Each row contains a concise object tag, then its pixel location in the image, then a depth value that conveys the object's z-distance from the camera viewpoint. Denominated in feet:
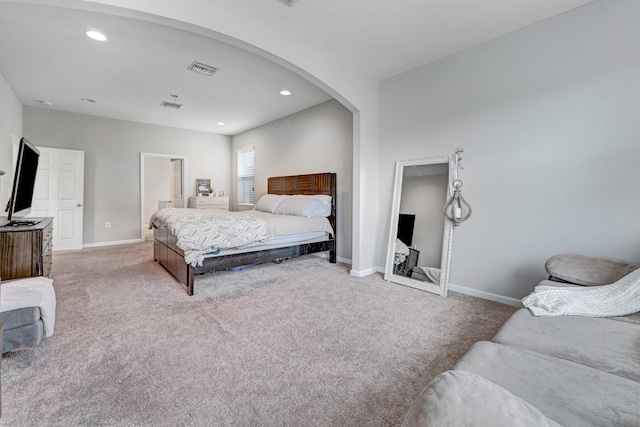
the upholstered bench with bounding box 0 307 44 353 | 5.27
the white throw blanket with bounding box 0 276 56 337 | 5.42
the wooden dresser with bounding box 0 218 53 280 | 7.41
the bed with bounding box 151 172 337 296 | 10.25
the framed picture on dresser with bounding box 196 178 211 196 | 22.35
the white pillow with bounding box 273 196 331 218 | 13.77
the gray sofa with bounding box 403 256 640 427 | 2.27
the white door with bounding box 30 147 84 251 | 16.71
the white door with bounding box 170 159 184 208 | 22.37
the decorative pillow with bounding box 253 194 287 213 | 15.76
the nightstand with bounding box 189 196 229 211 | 21.43
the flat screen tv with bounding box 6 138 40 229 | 7.67
